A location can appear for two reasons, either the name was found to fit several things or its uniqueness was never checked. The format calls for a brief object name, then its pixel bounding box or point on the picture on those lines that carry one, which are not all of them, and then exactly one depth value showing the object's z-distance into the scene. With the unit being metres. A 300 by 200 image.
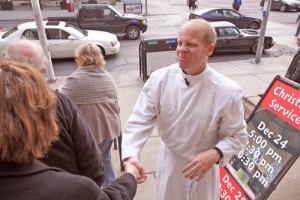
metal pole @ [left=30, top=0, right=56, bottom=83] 7.19
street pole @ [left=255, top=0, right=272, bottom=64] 8.87
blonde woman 2.98
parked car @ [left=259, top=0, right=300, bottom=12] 22.52
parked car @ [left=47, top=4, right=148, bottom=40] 12.71
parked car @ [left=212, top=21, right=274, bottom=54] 10.48
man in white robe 2.08
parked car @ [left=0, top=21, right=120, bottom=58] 9.59
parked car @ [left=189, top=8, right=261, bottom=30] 13.96
